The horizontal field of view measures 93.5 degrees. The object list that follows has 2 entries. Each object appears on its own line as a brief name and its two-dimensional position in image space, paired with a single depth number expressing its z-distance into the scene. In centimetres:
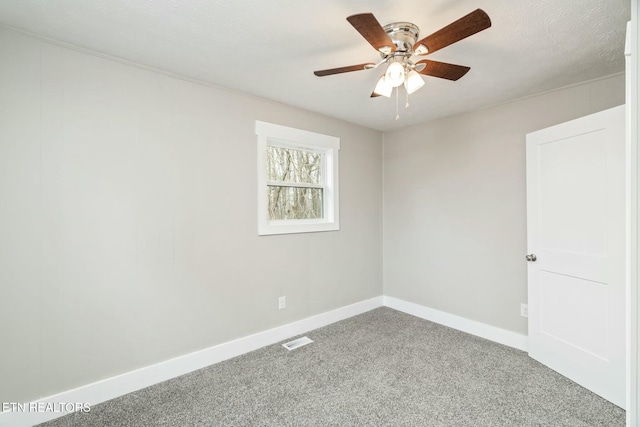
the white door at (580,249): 208
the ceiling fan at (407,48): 142
